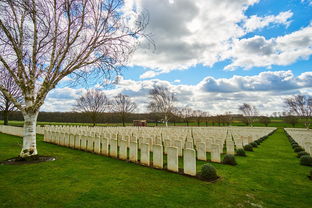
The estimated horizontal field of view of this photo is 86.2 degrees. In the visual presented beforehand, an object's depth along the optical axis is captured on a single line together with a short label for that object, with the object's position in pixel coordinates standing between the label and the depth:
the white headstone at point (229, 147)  8.75
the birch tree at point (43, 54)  6.71
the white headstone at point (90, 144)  9.15
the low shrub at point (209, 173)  5.07
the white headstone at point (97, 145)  8.62
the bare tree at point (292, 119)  48.81
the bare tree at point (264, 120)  58.37
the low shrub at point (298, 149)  9.80
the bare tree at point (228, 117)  63.69
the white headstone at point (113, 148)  7.87
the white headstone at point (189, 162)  5.32
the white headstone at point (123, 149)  7.41
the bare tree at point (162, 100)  39.75
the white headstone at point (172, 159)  5.71
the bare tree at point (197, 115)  59.23
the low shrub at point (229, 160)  6.92
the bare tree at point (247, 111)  56.69
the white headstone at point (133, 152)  6.96
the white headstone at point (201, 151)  7.67
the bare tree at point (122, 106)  41.81
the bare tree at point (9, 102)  19.76
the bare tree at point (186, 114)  57.69
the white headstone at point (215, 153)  7.25
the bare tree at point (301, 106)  36.06
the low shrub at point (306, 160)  6.92
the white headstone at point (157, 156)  6.13
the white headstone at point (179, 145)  8.27
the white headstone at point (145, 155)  6.50
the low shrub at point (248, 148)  10.19
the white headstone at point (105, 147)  8.23
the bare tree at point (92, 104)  33.82
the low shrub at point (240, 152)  8.72
